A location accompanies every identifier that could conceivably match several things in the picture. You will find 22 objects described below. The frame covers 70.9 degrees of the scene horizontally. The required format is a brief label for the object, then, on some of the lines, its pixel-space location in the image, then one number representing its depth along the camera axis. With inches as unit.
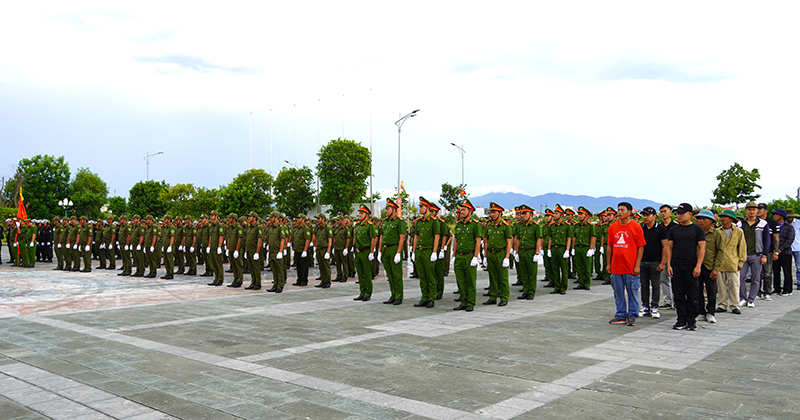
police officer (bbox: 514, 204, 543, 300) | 482.6
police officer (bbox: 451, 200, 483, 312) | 419.2
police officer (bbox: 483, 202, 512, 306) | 442.0
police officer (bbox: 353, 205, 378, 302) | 468.1
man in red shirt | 342.3
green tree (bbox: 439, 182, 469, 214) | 2435.0
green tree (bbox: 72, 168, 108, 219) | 2534.4
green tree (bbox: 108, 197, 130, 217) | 2999.5
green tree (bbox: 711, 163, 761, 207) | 1882.4
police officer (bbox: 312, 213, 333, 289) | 592.7
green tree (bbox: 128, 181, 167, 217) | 2783.0
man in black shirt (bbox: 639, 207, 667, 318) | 353.5
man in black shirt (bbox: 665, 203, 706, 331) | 325.1
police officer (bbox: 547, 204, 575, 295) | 524.4
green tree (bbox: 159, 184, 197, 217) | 2383.1
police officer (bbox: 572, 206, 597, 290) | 553.6
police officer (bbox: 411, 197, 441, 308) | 438.9
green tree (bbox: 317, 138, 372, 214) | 2181.3
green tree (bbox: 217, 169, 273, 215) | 2166.6
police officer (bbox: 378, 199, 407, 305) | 456.4
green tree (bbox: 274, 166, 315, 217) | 2285.9
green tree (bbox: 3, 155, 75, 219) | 2391.7
